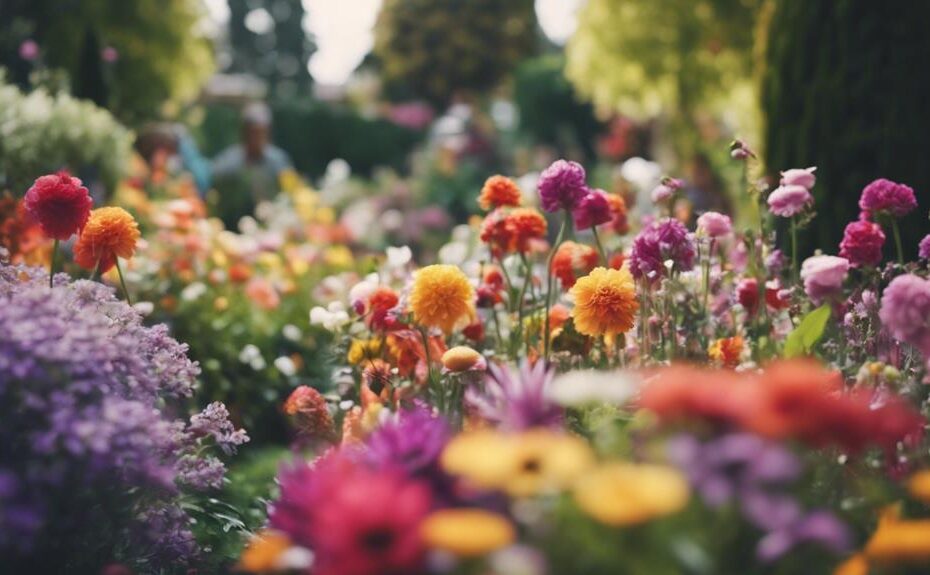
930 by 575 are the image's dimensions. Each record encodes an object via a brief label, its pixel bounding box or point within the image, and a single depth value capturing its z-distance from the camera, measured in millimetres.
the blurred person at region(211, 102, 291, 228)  8117
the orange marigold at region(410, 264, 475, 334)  2553
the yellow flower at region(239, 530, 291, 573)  1447
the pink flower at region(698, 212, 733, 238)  2689
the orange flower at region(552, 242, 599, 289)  3068
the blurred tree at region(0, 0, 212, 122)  9586
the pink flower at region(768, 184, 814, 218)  2537
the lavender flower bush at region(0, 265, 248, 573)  1739
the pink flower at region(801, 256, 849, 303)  2141
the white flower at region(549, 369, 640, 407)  1435
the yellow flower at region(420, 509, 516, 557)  1162
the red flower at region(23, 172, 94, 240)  2551
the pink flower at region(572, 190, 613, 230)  2830
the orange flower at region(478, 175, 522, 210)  2977
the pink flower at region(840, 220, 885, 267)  2580
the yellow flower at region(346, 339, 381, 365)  2940
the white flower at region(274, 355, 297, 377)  3845
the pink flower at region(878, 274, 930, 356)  1936
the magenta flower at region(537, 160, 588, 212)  2703
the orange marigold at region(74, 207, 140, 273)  2635
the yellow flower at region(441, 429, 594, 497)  1259
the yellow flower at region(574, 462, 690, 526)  1177
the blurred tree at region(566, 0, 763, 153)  9281
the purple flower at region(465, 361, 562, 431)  1578
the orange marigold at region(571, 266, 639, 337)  2465
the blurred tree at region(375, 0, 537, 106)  22344
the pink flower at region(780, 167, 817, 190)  2617
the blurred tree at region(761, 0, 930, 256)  4277
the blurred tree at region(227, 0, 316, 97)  34281
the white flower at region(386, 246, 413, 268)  3494
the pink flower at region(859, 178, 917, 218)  2678
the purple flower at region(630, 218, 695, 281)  2629
